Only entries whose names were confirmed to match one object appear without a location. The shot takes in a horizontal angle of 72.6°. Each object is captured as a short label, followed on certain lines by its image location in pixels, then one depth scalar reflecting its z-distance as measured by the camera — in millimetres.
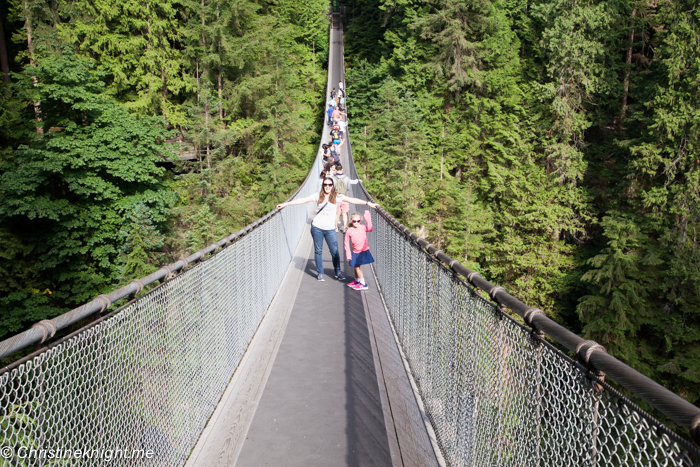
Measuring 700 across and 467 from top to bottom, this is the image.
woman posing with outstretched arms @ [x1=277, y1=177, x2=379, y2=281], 6841
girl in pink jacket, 6520
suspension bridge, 1549
